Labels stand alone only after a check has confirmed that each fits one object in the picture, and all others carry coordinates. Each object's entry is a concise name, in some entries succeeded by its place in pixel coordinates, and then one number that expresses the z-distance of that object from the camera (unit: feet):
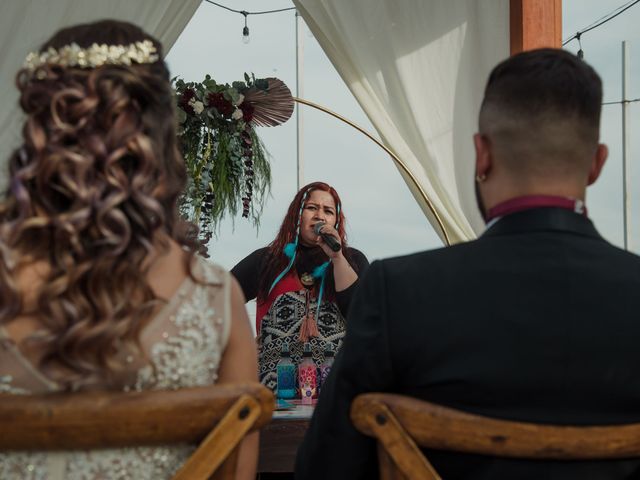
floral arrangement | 12.23
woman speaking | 12.91
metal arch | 13.35
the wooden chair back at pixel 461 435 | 4.47
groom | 4.78
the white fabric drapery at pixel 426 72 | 13.38
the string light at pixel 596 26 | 39.17
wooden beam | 12.44
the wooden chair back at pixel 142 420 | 4.20
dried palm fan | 12.82
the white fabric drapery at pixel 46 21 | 12.82
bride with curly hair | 4.51
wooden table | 9.36
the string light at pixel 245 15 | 30.94
